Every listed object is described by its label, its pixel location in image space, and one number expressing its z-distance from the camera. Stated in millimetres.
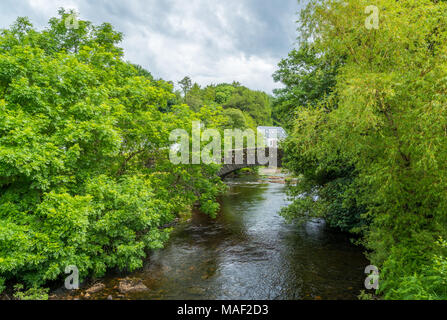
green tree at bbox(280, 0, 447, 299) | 5668
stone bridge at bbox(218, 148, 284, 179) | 24062
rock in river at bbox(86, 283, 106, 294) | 8396
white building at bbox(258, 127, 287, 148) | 50631
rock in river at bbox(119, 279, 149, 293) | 8656
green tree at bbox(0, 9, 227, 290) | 6707
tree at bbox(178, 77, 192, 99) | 66812
